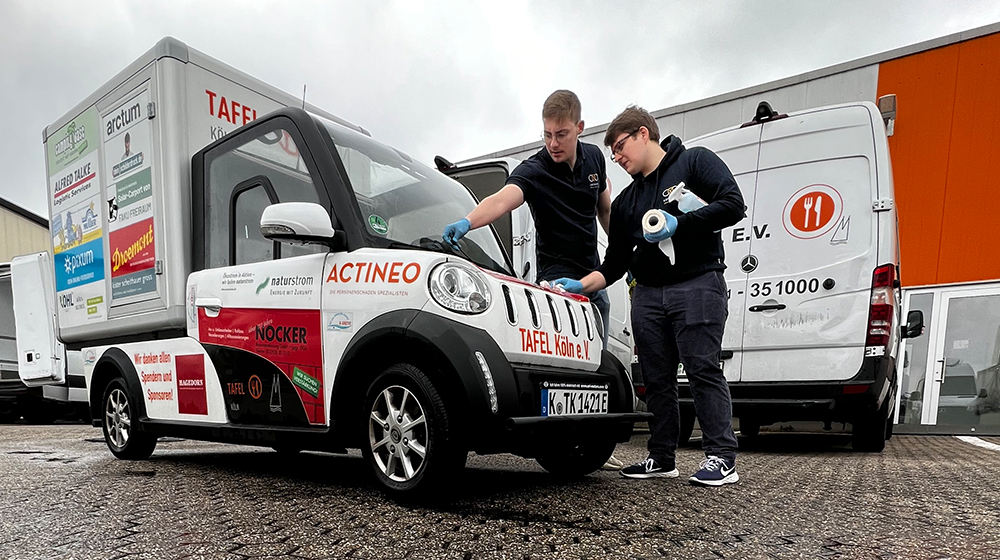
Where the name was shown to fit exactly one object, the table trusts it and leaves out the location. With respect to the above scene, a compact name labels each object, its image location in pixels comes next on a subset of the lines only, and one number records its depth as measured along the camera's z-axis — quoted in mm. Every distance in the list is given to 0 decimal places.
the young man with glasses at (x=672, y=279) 2787
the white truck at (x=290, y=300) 2354
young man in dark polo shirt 3041
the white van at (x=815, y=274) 4250
